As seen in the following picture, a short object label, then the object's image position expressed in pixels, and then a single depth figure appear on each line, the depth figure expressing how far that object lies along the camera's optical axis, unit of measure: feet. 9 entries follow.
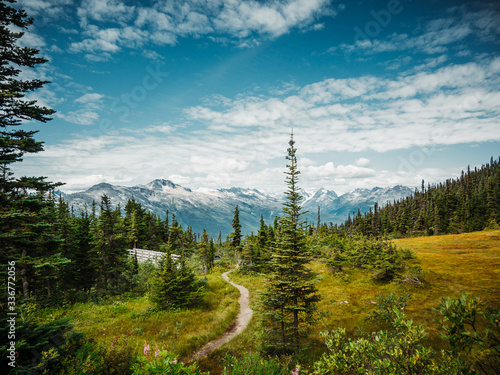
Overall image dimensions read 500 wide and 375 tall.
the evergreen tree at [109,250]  99.57
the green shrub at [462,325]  10.13
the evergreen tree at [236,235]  186.91
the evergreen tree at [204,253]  172.04
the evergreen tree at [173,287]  73.41
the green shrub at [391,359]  13.01
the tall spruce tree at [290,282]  43.29
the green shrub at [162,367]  13.28
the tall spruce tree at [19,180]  26.17
